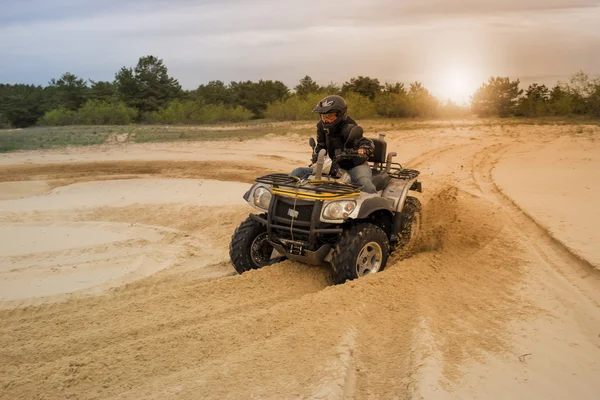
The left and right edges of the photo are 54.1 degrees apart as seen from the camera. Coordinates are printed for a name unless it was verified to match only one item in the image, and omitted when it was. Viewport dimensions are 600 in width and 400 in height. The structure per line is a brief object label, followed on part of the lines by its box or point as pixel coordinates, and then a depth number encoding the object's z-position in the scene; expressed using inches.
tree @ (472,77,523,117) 1366.9
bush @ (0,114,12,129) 1569.9
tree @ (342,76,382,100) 1596.9
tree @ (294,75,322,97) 1843.8
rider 277.0
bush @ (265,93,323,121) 1380.4
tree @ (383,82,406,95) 1411.2
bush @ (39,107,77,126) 1566.2
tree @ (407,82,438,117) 1279.5
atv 242.5
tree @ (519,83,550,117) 1263.5
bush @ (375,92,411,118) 1293.1
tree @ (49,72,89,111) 1969.7
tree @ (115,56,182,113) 1895.9
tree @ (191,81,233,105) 2096.9
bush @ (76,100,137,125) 1556.3
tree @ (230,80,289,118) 2084.2
